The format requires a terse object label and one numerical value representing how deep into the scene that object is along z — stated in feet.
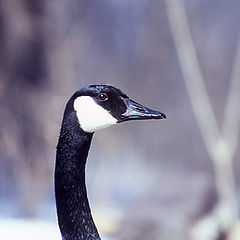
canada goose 21.86
